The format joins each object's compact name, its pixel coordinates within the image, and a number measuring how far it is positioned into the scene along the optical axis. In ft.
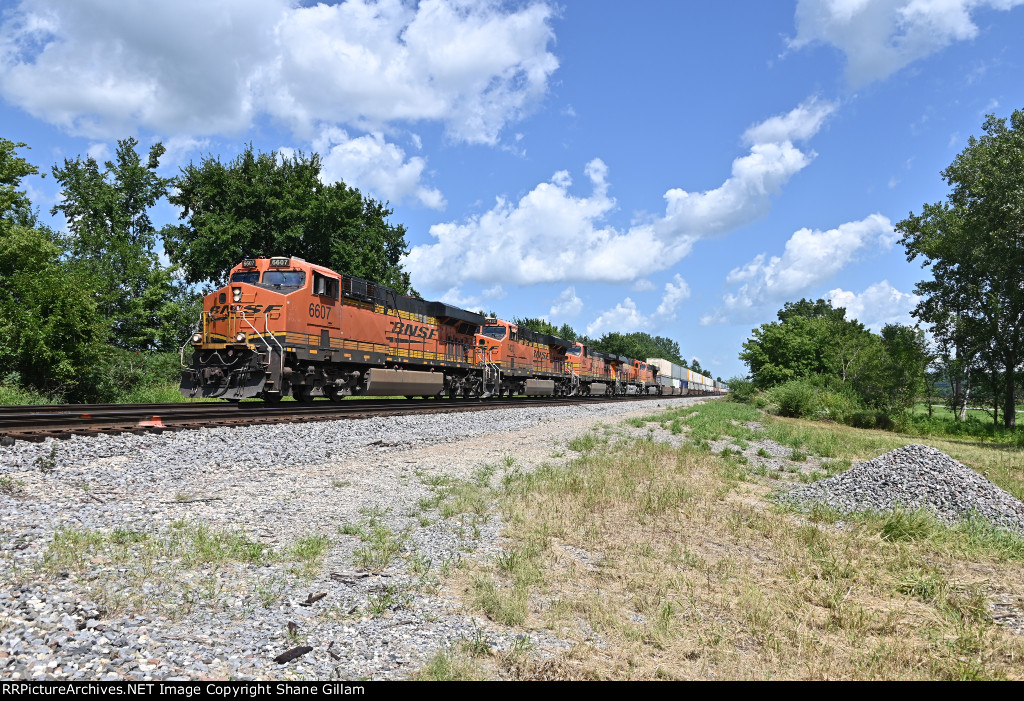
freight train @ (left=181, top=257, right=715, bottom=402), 47.14
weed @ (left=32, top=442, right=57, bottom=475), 23.22
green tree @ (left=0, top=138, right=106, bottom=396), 56.29
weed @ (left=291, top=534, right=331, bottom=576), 14.19
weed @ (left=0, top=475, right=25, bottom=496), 20.03
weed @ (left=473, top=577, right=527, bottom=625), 11.54
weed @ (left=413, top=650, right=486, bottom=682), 9.02
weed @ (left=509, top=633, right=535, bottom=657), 10.01
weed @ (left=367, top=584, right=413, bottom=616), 11.82
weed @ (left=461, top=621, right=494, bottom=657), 10.10
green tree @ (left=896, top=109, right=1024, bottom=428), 70.44
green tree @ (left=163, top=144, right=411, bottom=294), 113.70
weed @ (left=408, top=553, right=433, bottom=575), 14.34
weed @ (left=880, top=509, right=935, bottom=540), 19.39
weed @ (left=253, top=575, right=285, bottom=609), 12.03
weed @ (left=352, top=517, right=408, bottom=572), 14.83
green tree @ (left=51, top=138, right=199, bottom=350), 89.92
